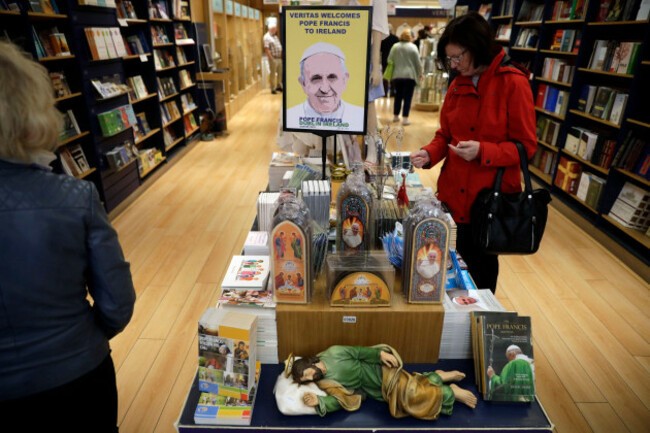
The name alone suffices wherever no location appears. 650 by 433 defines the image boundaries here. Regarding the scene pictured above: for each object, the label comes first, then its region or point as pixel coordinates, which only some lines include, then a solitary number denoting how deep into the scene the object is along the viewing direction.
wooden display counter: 1.45
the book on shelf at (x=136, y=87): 5.20
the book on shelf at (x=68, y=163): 3.70
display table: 1.29
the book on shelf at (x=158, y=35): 5.93
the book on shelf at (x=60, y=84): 3.63
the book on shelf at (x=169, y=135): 6.34
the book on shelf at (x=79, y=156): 3.95
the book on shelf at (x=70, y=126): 3.79
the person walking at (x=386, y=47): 8.06
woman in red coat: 1.84
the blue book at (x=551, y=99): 5.04
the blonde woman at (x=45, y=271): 0.98
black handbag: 1.98
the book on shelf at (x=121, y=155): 4.29
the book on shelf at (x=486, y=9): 6.98
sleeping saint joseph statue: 1.31
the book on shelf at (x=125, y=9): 4.91
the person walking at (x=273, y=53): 12.66
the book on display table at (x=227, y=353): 1.32
